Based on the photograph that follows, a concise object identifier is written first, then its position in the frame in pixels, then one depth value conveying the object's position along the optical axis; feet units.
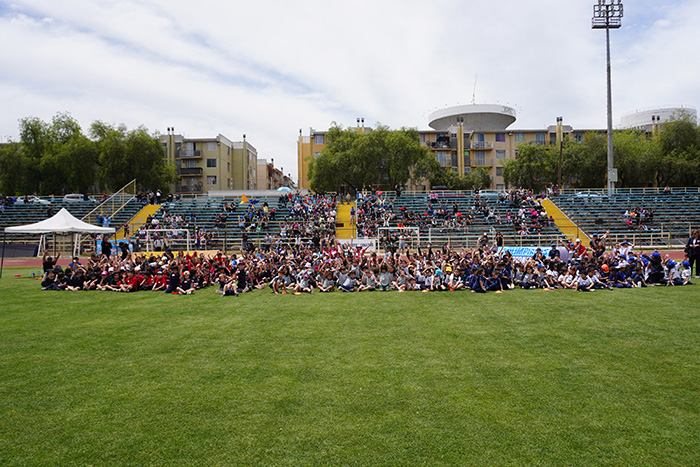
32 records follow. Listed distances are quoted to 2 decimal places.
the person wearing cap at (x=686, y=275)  44.44
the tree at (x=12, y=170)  148.25
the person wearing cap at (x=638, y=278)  43.70
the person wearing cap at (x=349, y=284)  43.39
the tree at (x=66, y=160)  148.05
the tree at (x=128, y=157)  149.69
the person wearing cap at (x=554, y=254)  52.90
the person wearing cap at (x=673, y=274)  43.98
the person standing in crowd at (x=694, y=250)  47.32
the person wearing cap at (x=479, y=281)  41.87
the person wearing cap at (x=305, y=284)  42.45
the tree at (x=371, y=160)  151.43
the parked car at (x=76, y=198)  118.39
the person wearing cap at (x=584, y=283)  41.57
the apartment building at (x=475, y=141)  208.95
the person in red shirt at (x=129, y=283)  44.27
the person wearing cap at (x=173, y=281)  43.62
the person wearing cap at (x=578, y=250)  55.28
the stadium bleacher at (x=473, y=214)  91.30
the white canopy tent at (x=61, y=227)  58.44
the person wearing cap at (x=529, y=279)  43.57
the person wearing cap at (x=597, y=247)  56.06
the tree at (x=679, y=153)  148.15
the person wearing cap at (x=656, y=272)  44.19
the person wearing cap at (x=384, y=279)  44.24
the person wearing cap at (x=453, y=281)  43.36
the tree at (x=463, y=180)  184.75
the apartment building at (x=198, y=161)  204.44
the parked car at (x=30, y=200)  116.48
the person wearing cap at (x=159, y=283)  45.09
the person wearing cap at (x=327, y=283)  43.39
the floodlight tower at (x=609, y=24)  113.50
